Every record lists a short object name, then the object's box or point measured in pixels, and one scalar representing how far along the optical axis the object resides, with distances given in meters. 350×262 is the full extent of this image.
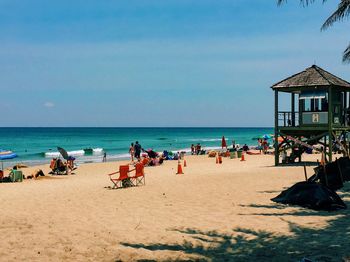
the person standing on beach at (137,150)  34.56
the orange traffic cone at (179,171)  23.08
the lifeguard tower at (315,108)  23.06
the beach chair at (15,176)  20.81
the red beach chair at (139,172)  17.69
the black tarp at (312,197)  11.30
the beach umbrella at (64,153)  24.64
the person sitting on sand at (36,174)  22.56
